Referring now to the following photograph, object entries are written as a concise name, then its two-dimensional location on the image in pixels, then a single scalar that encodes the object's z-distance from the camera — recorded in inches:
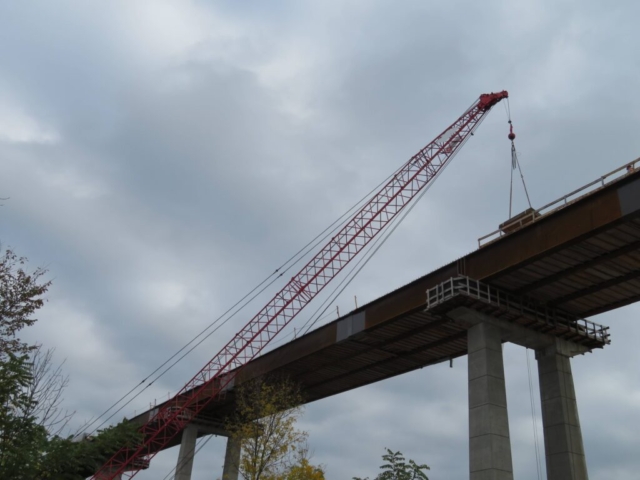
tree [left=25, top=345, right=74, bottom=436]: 810.2
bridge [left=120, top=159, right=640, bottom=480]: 1258.0
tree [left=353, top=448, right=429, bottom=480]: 2363.4
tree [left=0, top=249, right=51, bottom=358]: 800.9
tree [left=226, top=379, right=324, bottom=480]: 1683.1
